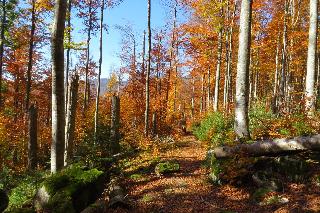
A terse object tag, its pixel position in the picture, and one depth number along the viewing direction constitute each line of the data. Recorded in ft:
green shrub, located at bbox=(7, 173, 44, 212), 32.27
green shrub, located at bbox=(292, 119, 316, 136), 30.17
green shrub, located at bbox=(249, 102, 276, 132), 37.04
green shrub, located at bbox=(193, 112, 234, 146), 40.53
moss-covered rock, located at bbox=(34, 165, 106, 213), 24.58
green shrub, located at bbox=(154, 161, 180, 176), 35.78
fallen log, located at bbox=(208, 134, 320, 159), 26.61
